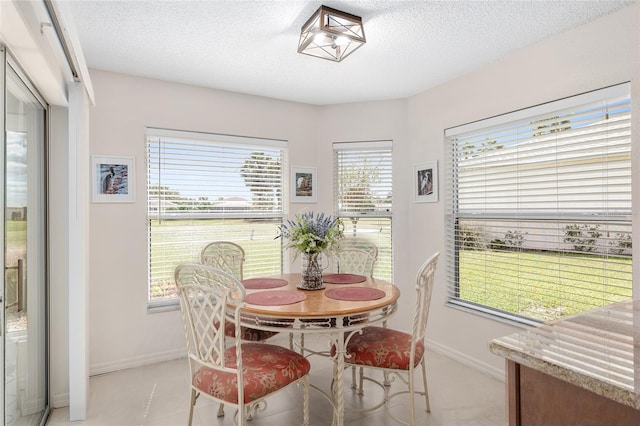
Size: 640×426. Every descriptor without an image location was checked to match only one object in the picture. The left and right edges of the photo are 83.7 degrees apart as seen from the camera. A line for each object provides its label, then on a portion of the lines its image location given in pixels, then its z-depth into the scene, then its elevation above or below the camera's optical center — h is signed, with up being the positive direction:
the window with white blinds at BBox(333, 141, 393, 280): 3.87 +0.23
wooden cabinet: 0.74 -0.43
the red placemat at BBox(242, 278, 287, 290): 2.57 -0.51
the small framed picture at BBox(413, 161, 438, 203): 3.44 +0.31
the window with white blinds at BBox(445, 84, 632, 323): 2.23 +0.03
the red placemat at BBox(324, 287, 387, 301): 2.23 -0.52
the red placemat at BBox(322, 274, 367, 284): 2.76 -0.51
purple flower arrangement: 2.42 -0.14
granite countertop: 0.73 -0.34
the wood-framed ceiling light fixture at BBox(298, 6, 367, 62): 2.10 +1.14
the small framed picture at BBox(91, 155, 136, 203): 2.95 +0.30
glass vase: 2.51 -0.42
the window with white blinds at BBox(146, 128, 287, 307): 3.25 +0.15
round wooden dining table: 1.93 -0.53
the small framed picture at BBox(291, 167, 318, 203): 3.86 +0.32
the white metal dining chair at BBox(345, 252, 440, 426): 2.10 -0.82
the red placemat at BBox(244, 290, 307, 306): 2.10 -0.51
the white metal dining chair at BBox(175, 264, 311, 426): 1.72 -0.80
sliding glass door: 1.67 -0.20
